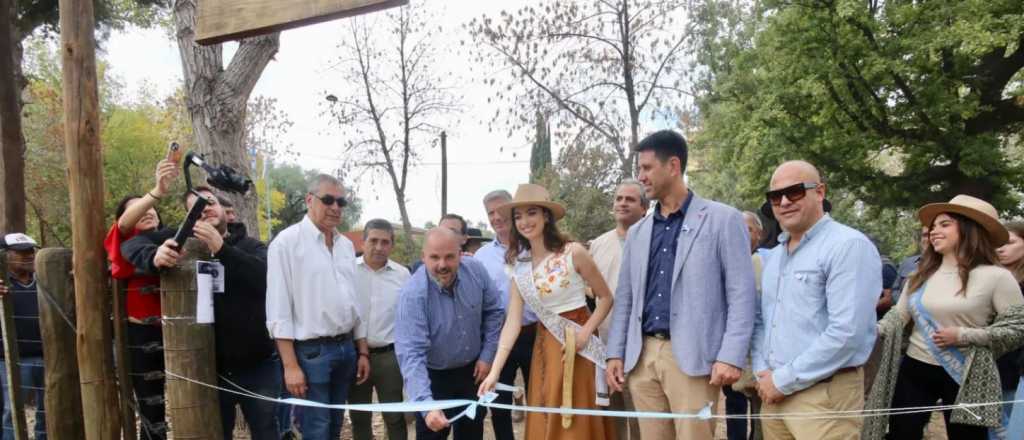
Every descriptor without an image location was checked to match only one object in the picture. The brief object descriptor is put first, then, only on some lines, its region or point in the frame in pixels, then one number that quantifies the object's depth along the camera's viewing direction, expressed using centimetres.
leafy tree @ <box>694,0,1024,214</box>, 1650
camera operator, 395
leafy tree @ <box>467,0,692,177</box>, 1814
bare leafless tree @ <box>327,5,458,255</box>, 2230
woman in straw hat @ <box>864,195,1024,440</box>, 371
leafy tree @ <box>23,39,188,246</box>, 2520
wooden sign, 314
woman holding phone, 373
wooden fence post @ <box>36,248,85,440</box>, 396
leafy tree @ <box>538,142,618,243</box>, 2266
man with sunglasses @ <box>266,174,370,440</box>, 397
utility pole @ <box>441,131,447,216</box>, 2667
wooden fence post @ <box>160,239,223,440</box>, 348
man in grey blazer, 323
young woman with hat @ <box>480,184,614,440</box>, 386
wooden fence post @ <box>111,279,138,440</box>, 377
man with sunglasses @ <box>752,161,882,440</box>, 291
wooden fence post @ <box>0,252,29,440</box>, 434
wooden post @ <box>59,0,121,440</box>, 368
